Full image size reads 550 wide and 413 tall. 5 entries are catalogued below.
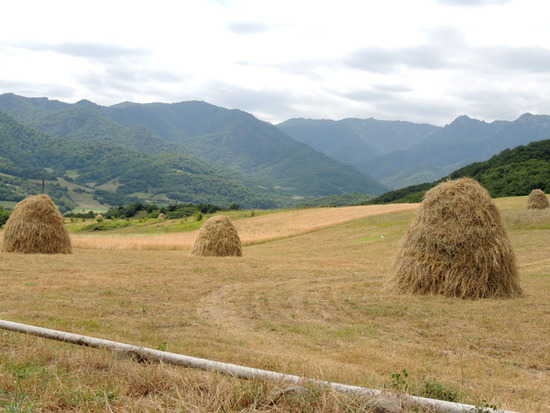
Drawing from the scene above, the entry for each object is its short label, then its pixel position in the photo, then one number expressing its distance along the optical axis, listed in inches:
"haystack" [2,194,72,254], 881.5
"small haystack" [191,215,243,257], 992.9
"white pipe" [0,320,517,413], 179.5
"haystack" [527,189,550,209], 1472.7
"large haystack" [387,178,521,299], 523.8
